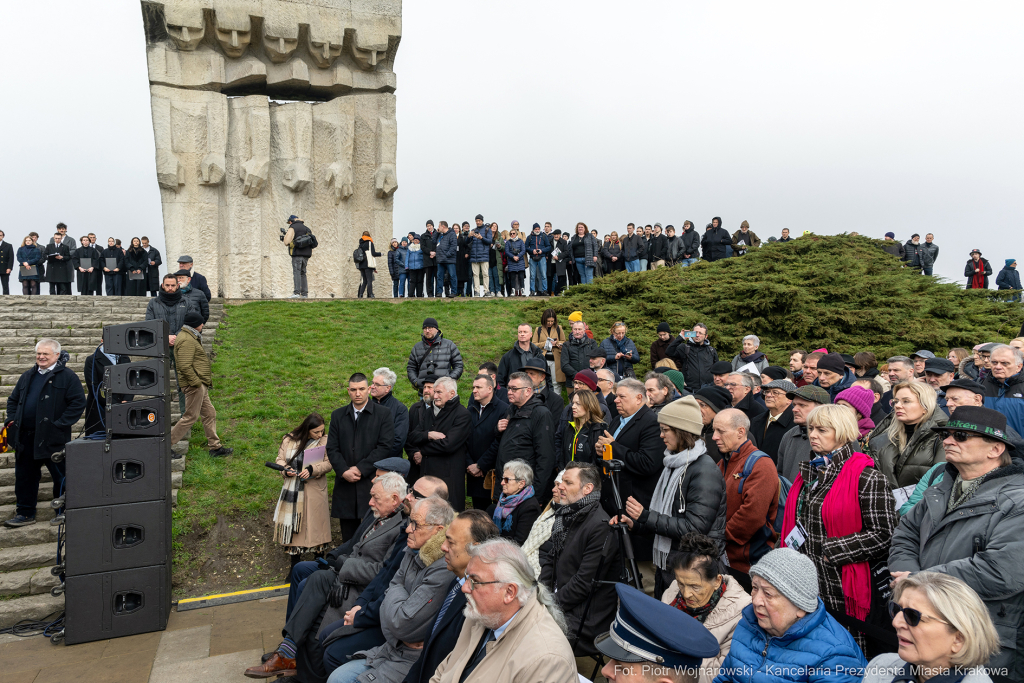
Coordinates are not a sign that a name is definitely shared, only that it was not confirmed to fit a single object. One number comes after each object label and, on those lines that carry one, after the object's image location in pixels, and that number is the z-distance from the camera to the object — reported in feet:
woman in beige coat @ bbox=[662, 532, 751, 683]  11.16
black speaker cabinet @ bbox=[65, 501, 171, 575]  18.94
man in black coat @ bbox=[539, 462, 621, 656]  13.99
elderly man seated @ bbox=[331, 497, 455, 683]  13.23
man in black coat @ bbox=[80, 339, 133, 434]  23.84
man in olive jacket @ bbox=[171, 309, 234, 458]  27.48
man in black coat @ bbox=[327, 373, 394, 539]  22.17
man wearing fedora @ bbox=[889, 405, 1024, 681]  9.55
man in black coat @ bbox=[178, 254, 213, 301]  34.46
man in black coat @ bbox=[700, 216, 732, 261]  61.72
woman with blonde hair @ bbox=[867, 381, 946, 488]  14.17
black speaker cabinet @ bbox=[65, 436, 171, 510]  19.01
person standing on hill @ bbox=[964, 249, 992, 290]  61.98
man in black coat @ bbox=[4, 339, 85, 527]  22.76
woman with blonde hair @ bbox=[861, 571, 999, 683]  7.78
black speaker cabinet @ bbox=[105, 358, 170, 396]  19.76
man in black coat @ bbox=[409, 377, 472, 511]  22.54
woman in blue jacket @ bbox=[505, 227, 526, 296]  57.88
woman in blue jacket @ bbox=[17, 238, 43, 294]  53.83
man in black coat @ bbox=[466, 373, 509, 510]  23.18
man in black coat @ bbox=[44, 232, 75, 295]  54.34
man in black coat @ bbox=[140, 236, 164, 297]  56.24
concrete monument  57.77
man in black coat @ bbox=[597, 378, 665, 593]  17.06
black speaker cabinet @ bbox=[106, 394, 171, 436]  19.70
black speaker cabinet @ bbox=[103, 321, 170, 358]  20.11
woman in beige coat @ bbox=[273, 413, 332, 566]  22.20
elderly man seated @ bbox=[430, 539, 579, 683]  9.54
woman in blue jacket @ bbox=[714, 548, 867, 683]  9.12
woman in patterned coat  12.07
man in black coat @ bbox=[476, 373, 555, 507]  20.30
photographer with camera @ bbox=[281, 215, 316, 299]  50.83
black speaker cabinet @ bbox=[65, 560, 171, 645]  18.83
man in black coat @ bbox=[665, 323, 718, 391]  34.04
